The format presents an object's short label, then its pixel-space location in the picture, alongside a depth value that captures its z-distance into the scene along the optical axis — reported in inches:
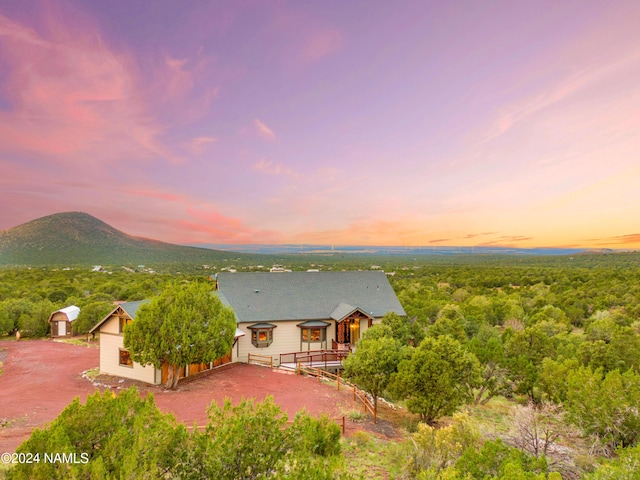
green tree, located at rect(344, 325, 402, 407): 561.6
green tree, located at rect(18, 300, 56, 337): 1214.9
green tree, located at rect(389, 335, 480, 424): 518.0
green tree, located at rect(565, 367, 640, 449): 441.4
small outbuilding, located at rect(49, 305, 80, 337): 1212.5
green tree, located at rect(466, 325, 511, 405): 664.4
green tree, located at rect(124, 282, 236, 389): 639.1
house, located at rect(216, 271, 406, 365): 888.9
